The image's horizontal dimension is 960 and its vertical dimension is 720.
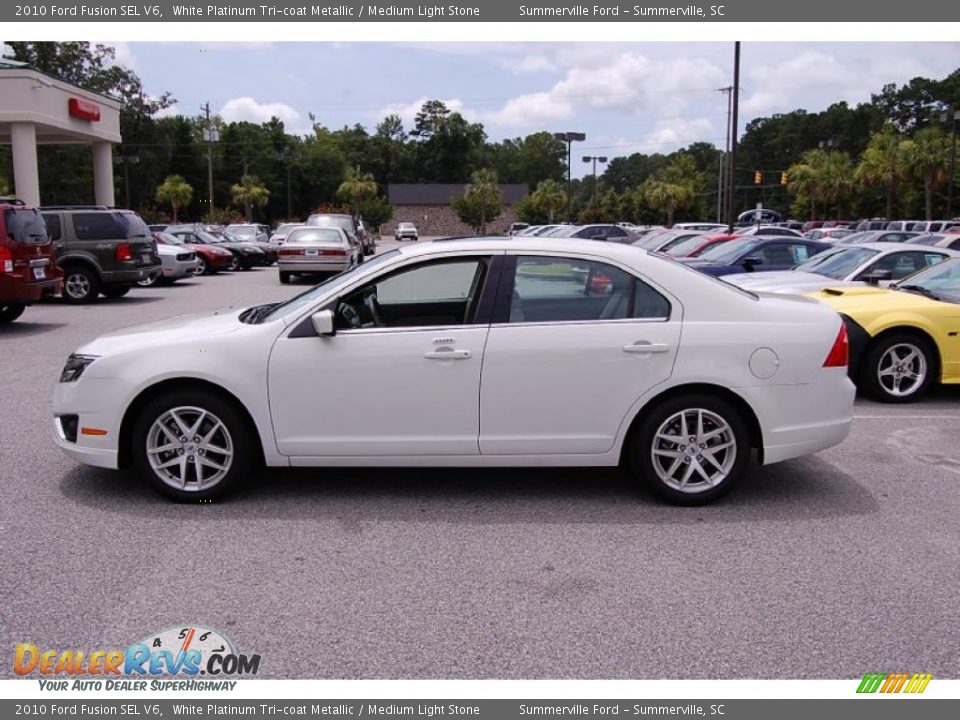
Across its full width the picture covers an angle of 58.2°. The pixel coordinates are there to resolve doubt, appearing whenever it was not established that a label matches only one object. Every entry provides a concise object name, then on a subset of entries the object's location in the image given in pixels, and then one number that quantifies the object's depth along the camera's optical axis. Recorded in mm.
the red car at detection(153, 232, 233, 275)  26672
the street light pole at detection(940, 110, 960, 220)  42050
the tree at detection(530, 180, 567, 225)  81688
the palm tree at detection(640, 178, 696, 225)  70688
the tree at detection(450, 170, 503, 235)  89312
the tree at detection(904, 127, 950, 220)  51719
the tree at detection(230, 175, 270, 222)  77156
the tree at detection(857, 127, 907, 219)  54812
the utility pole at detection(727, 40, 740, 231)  28094
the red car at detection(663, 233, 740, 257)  18969
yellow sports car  8227
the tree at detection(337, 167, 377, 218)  91438
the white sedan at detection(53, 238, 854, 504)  5152
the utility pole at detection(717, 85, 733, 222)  75312
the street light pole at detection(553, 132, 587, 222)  52156
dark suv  17031
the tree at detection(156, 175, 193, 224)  72625
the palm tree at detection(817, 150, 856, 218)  64062
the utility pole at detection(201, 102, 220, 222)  54212
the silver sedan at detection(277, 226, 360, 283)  22875
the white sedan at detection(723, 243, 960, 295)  11216
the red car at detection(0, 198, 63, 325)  12352
